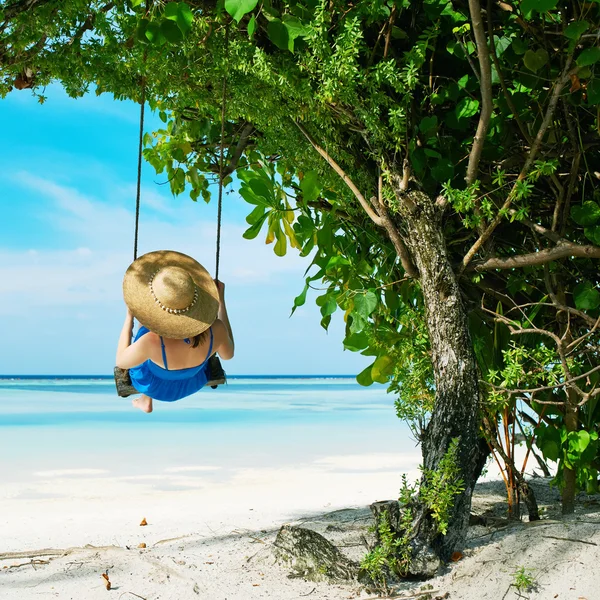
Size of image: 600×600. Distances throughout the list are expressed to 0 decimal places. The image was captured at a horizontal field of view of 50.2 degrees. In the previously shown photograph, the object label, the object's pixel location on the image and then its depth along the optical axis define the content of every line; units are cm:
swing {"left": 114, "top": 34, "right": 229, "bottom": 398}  290
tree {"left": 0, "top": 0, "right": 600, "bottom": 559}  252
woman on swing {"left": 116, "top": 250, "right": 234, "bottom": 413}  256
